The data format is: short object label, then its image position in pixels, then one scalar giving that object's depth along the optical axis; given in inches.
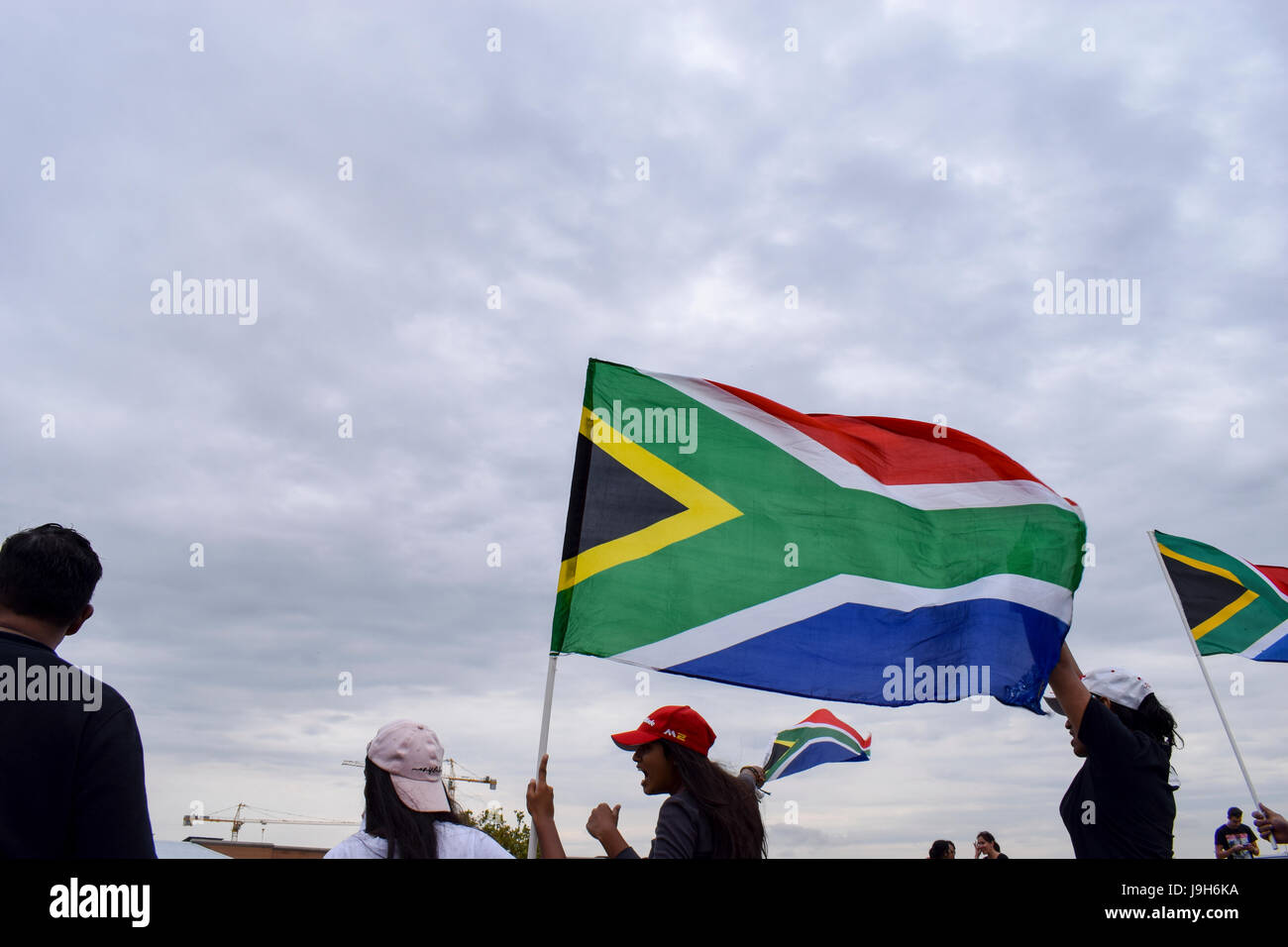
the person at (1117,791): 169.2
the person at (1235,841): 462.9
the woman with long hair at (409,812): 131.6
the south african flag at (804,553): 235.5
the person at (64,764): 100.9
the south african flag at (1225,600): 436.5
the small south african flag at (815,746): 613.0
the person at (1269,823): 327.0
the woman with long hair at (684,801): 167.5
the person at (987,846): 609.3
